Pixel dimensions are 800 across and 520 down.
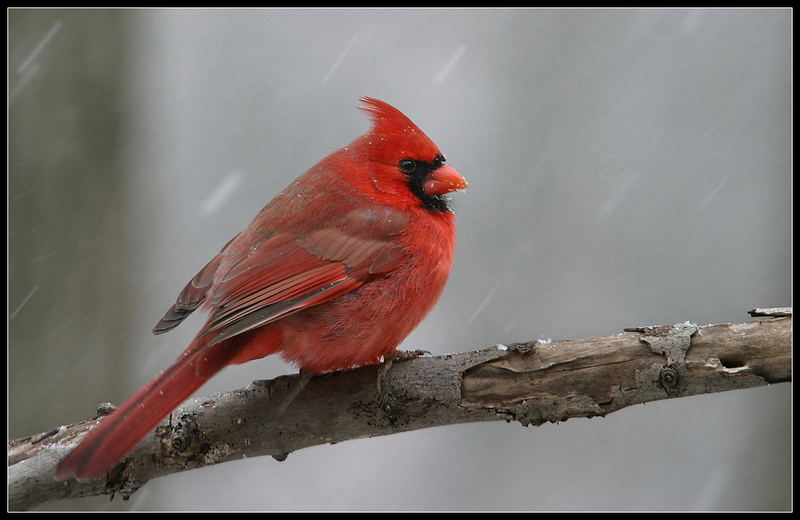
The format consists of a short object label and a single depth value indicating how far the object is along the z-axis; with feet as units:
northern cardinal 16.16
